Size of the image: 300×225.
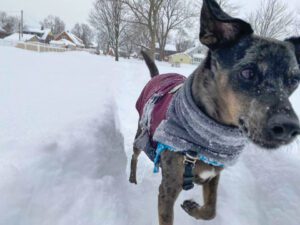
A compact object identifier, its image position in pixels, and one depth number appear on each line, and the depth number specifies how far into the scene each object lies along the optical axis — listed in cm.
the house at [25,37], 4741
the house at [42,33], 6218
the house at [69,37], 6014
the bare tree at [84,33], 7155
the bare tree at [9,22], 6503
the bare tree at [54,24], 7577
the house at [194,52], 5211
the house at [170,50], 6311
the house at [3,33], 5483
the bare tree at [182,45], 5915
